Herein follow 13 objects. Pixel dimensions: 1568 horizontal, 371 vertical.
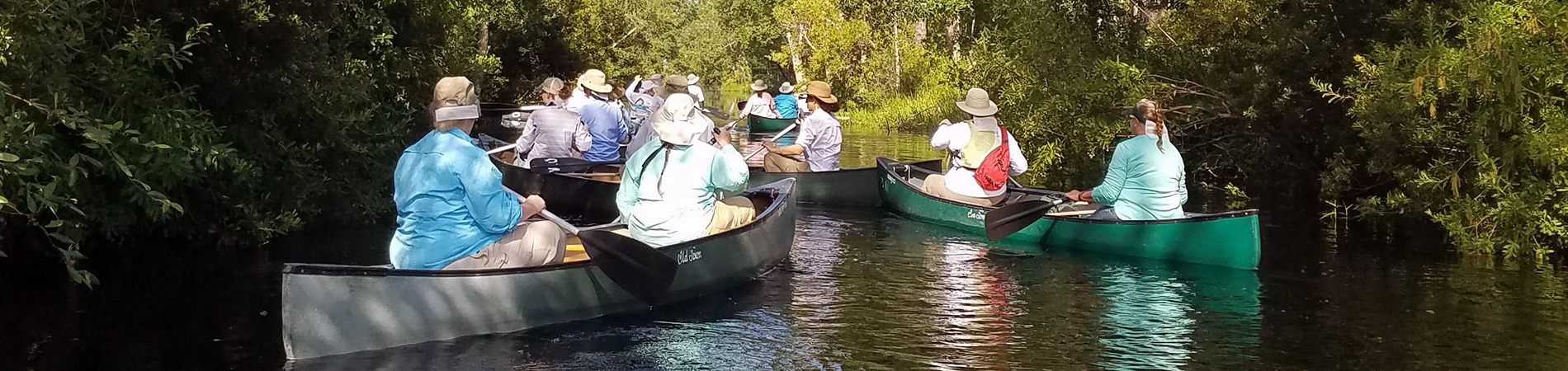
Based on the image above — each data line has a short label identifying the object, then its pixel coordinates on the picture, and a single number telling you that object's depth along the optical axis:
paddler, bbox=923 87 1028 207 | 12.84
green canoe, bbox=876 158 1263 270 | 10.80
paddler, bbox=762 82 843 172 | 15.41
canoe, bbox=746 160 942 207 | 15.48
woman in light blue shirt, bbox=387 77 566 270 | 7.46
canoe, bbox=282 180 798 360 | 7.23
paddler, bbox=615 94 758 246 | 8.89
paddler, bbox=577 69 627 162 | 15.70
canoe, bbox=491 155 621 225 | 14.65
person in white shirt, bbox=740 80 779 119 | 29.11
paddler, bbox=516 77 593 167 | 15.98
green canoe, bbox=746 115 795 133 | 28.25
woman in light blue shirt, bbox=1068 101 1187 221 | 10.84
